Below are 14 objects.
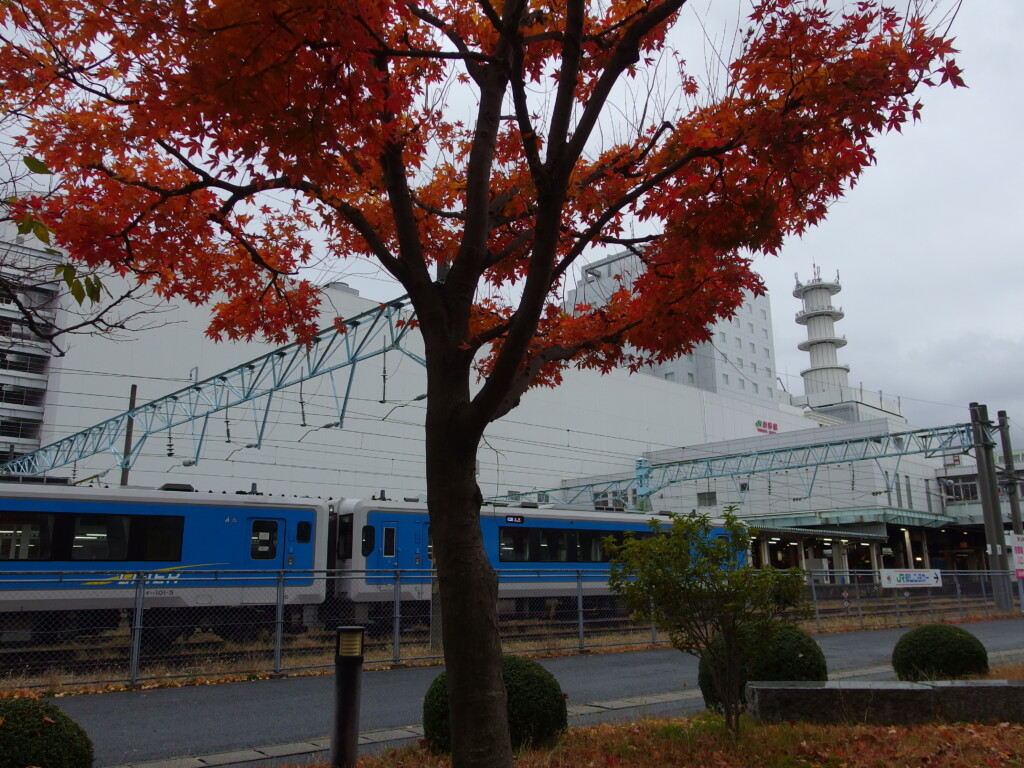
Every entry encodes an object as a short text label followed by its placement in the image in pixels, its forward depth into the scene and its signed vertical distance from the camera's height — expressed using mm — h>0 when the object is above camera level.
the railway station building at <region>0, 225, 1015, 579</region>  34812 +6273
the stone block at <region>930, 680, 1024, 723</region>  7574 -1340
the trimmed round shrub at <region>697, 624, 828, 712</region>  8883 -1126
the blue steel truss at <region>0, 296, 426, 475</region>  26239 +5749
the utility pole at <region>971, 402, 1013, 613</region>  30328 +2405
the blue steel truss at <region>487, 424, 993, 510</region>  33688 +4668
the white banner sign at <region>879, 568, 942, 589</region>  23938 -675
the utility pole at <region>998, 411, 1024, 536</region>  32312 +3171
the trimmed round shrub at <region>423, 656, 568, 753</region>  6707 -1206
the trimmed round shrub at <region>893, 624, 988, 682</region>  10516 -1281
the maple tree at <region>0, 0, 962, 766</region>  4961 +2996
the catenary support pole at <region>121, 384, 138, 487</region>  27672 +4632
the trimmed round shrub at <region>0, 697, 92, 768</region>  4684 -966
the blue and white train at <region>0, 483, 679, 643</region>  15078 +266
